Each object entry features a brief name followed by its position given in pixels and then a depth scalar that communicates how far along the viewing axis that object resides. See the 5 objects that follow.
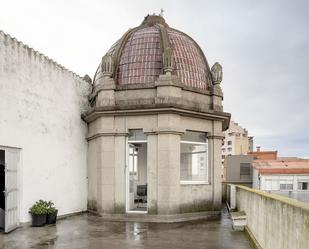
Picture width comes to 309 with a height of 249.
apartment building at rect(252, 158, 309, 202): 21.09
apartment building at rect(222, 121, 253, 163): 63.37
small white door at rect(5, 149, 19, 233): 8.93
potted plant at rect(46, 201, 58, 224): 10.08
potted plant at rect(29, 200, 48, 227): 9.74
